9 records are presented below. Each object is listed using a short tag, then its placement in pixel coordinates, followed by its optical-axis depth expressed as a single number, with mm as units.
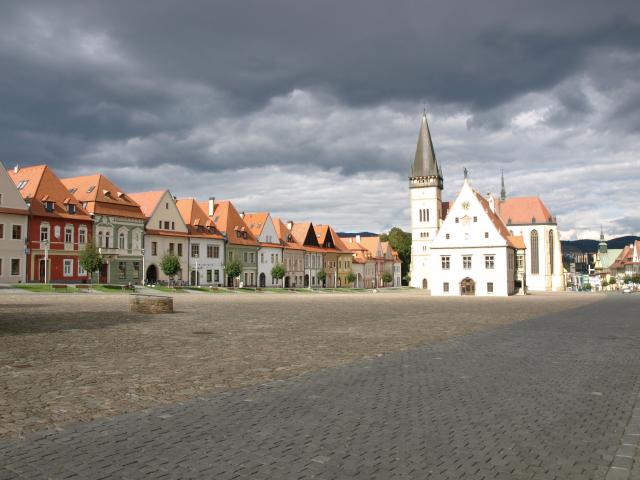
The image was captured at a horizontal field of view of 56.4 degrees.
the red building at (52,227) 58688
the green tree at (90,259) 53750
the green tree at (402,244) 140750
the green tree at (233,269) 72438
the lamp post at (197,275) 75462
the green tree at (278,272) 85312
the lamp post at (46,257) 55081
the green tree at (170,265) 62531
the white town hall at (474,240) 76250
